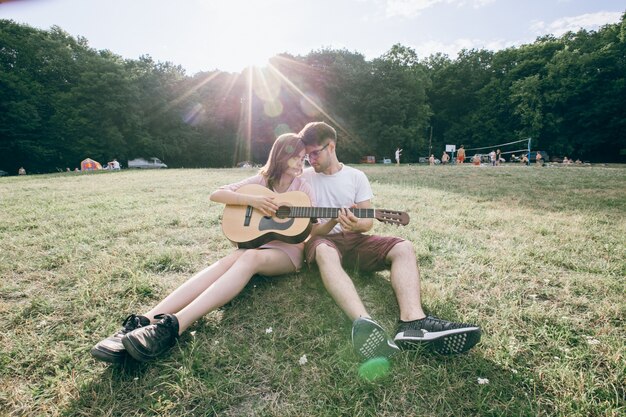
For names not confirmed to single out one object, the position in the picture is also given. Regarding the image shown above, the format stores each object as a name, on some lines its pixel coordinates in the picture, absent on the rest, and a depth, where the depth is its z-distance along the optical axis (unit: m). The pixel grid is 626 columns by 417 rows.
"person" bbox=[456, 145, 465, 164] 30.27
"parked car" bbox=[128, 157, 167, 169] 39.19
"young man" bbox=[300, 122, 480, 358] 2.14
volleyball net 41.77
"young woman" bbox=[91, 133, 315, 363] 2.06
